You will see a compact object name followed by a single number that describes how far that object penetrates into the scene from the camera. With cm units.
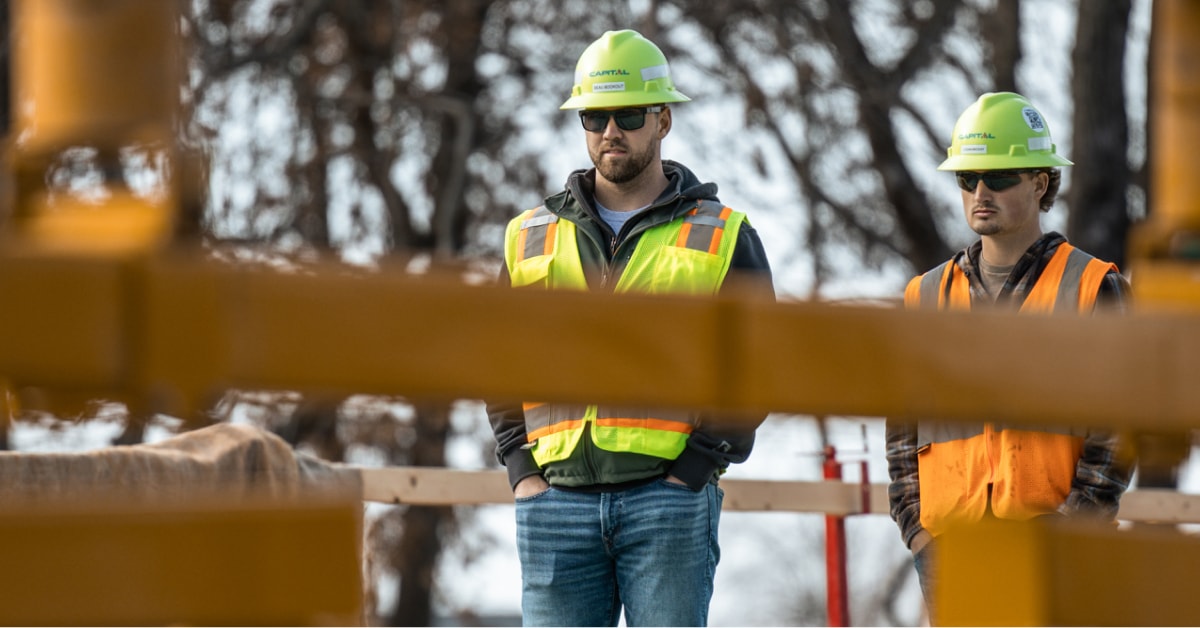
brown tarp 1474
